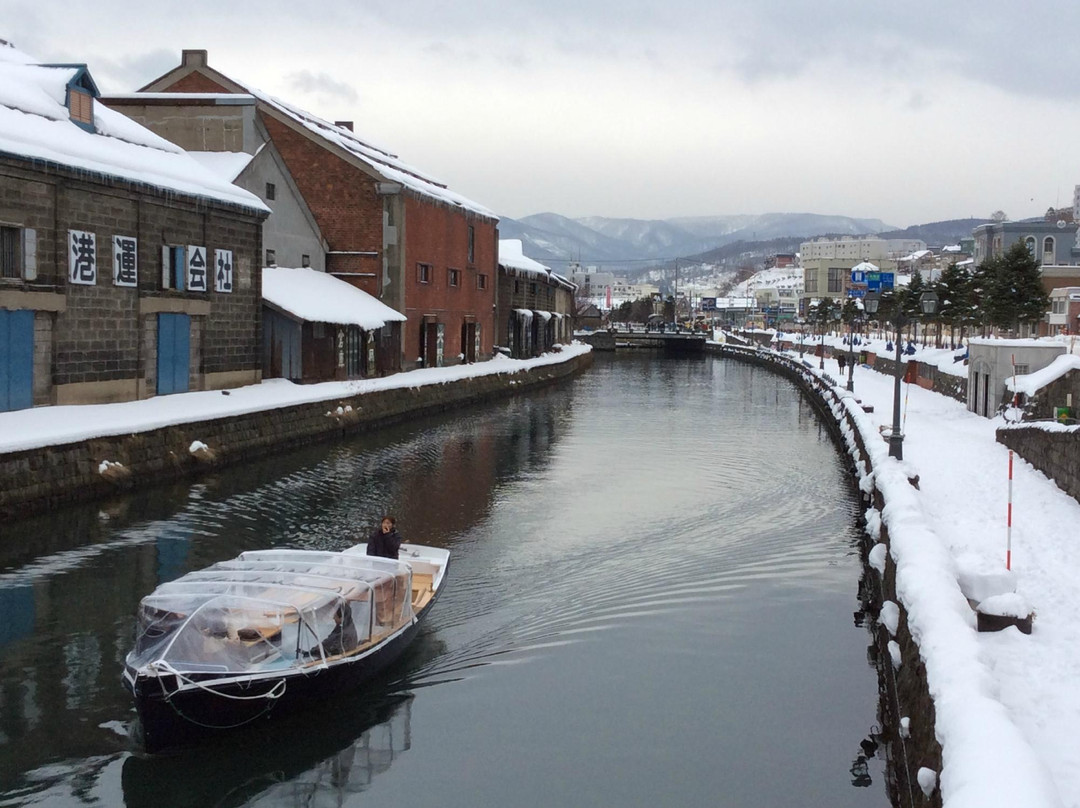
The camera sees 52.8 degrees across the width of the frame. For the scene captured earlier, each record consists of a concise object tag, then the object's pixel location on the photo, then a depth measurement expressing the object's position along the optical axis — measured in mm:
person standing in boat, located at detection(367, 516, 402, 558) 15297
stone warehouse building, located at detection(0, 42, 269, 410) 25578
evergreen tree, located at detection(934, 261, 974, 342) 64312
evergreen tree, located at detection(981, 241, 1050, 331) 53406
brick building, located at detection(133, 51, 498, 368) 47781
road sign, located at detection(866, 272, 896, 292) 68625
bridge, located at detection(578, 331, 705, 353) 124044
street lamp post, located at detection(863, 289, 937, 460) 23188
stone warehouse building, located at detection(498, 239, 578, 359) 70750
